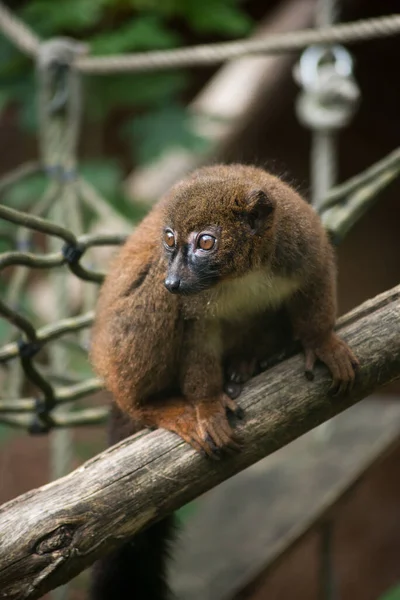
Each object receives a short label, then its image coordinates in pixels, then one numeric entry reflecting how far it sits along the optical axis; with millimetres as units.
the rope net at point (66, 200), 6359
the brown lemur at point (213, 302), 5145
